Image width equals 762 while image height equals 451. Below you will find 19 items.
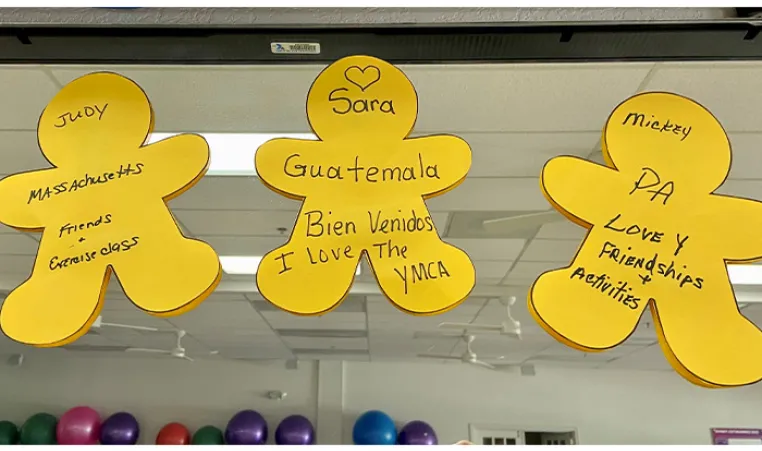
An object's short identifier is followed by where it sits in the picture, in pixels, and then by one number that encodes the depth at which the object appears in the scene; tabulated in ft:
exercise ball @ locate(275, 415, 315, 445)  18.07
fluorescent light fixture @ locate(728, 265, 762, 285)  10.84
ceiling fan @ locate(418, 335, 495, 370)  17.02
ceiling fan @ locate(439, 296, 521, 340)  13.04
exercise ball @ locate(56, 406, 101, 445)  17.56
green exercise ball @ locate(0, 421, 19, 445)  17.32
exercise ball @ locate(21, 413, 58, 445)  17.74
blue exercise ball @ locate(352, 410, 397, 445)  18.30
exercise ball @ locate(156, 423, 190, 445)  18.61
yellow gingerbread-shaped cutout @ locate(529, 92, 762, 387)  2.46
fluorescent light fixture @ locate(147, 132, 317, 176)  6.64
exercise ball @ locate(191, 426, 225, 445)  18.45
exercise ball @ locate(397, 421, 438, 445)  18.33
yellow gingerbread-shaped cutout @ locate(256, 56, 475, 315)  2.53
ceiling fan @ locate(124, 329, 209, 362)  16.56
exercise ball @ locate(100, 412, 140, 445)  17.84
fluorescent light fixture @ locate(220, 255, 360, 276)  11.08
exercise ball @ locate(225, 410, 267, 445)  18.22
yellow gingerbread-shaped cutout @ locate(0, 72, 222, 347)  2.54
